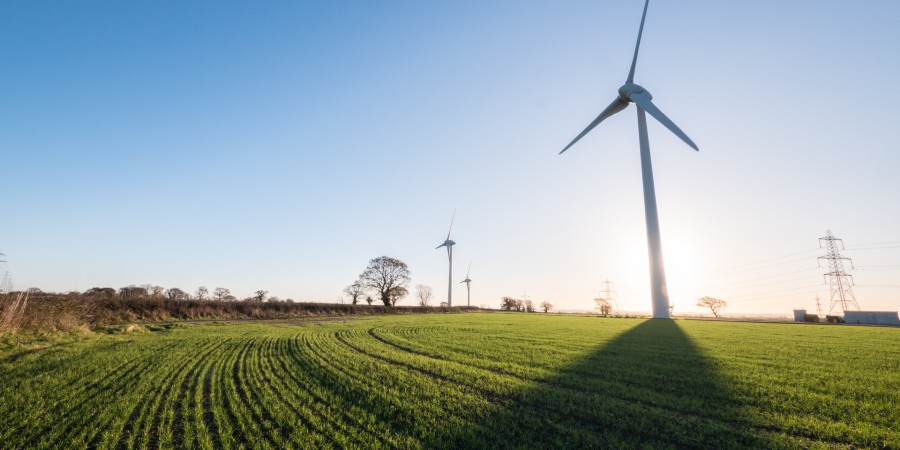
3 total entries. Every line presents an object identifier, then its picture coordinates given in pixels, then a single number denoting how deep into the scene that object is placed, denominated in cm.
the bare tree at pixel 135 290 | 6565
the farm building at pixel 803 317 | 5644
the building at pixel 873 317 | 5291
